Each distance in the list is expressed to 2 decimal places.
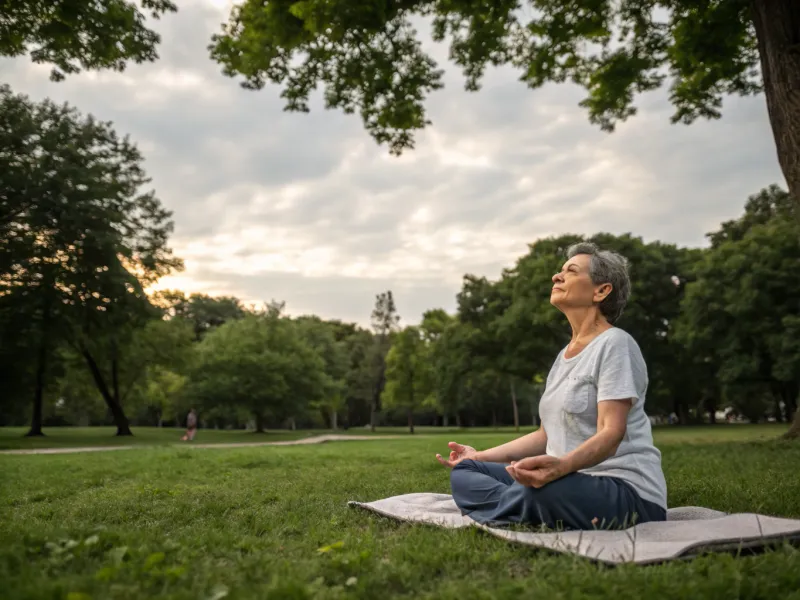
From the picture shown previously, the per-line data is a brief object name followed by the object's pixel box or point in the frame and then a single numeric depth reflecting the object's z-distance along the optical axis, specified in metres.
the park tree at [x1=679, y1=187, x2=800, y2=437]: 32.16
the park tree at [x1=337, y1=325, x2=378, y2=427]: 64.81
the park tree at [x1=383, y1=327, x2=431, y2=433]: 54.56
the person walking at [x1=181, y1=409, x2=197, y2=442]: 33.69
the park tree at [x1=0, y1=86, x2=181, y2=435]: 21.27
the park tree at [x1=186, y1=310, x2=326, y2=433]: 40.66
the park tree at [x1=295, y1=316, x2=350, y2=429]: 60.62
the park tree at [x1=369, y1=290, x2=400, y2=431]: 64.44
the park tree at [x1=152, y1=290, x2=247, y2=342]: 74.81
